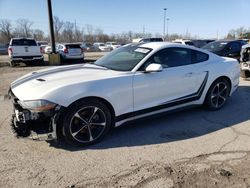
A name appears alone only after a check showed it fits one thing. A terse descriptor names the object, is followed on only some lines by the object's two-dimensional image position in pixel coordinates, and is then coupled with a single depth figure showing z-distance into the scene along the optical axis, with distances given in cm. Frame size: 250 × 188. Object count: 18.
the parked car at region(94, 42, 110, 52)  3071
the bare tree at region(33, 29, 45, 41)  5462
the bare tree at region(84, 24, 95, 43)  5381
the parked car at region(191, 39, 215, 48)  1884
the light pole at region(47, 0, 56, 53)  1174
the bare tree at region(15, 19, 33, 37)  4967
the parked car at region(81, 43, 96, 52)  3154
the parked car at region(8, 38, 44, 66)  1108
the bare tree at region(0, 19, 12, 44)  4476
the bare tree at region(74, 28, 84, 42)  5273
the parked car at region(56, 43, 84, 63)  1287
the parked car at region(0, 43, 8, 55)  2531
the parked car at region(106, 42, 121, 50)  3082
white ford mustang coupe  256
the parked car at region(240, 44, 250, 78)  619
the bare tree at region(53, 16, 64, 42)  5056
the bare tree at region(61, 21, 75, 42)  5130
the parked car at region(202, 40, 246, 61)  834
